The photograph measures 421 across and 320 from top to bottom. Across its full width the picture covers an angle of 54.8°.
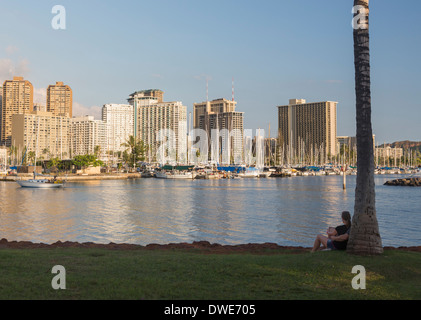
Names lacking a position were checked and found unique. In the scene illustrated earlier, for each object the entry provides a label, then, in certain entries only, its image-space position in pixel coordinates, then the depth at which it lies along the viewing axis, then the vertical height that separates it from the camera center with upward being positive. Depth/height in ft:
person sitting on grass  39.38 -7.18
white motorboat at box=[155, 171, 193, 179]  417.20 -9.30
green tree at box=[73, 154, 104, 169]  415.48 +5.77
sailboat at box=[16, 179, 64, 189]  250.78 -10.33
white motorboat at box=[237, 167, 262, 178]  463.21 -8.52
